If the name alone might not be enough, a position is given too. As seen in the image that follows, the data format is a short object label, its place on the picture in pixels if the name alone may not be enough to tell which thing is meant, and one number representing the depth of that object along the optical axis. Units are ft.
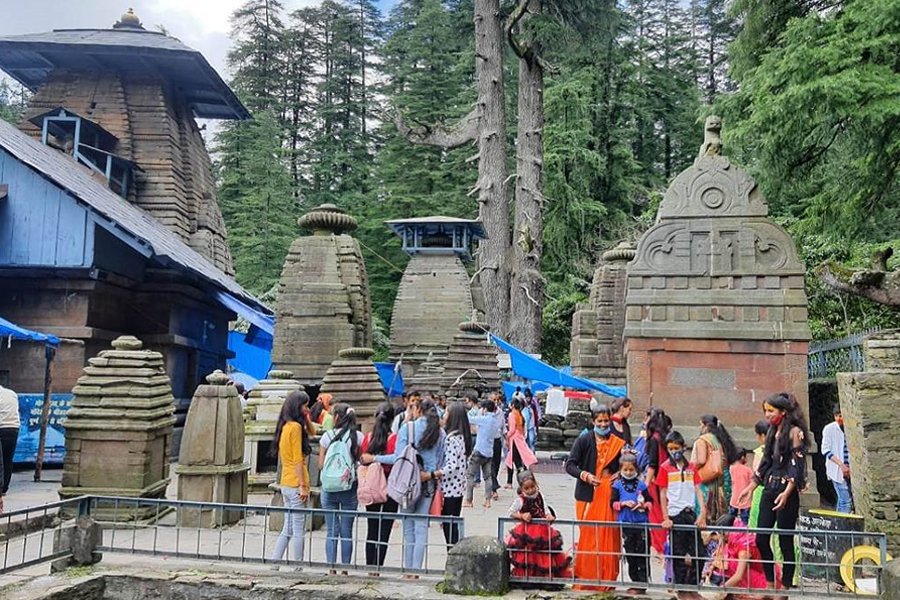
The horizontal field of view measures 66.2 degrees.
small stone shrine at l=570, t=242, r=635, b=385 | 59.82
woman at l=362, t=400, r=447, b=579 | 21.31
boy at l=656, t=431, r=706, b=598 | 18.34
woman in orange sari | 19.39
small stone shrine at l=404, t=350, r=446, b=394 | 51.55
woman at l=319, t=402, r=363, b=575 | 20.79
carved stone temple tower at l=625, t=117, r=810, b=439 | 30.58
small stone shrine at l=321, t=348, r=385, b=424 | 37.73
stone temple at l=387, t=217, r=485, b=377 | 67.36
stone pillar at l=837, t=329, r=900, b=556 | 23.65
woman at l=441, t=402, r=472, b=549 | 22.07
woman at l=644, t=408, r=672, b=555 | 19.65
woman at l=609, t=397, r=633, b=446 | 22.09
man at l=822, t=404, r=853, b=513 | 28.94
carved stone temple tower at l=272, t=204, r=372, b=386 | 50.16
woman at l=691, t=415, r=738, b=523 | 20.33
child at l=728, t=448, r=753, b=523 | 20.52
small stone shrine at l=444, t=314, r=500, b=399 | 50.47
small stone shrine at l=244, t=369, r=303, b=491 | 36.24
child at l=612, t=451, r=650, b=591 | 18.81
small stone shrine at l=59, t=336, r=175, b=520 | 26.32
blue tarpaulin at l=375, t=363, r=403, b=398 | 60.35
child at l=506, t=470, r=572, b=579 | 18.03
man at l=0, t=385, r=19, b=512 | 28.71
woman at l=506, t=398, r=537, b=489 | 36.24
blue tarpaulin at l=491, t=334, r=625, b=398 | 49.49
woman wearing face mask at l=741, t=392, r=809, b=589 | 18.49
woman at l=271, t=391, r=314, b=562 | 21.89
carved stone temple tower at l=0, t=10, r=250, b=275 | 65.92
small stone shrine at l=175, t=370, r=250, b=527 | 27.43
